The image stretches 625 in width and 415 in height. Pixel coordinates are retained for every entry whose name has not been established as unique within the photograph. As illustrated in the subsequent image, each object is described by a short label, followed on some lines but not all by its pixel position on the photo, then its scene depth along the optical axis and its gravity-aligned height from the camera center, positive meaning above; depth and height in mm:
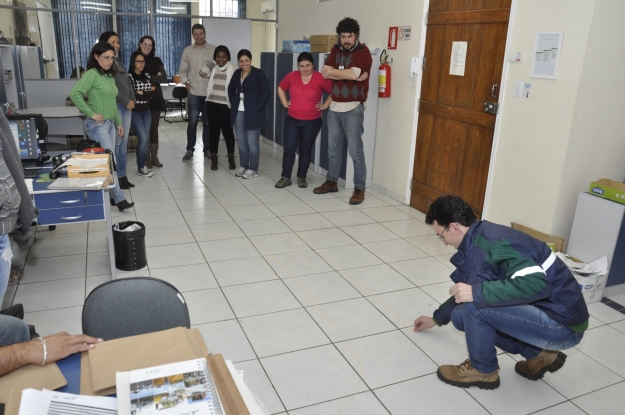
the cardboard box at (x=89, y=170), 3256 -740
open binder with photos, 1115 -749
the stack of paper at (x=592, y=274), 3342 -1279
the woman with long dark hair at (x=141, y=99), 5707 -479
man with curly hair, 5016 -315
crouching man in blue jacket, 2098 -905
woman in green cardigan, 4254 -350
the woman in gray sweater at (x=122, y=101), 5023 -449
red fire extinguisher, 5281 -107
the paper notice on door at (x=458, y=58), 4387 +108
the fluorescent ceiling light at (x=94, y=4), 9057 +903
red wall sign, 5211 +313
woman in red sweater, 5434 -511
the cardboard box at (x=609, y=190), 3326 -742
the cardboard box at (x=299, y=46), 6830 +236
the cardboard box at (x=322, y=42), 5969 +264
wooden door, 4105 -266
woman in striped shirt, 6078 -539
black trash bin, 3520 -1321
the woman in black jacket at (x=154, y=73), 6059 -187
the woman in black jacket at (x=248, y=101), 5684 -441
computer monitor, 3319 -539
